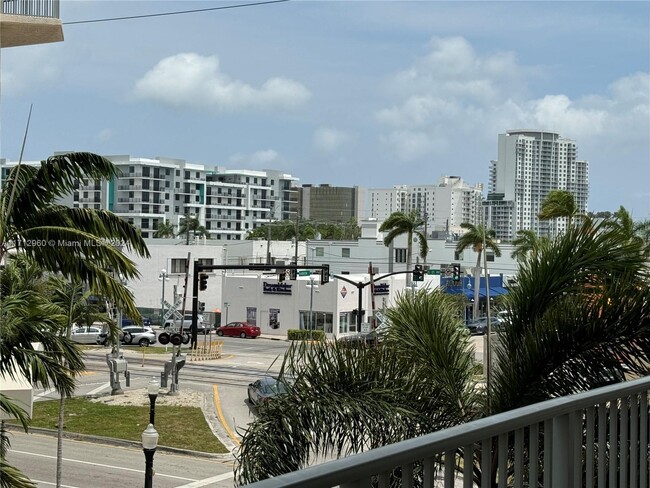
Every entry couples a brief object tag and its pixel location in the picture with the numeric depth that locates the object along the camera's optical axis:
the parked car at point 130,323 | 63.41
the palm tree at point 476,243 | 61.59
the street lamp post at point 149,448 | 17.28
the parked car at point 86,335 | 54.75
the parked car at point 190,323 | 59.00
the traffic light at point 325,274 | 40.83
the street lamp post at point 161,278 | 59.17
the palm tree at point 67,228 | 10.04
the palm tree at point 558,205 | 29.31
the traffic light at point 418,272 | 38.20
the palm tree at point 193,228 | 119.29
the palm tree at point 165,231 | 116.65
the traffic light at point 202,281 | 36.74
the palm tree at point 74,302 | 23.28
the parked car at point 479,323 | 49.19
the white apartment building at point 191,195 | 125.06
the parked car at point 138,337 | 56.16
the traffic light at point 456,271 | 41.83
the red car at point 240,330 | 60.25
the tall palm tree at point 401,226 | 59.09
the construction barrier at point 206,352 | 48.16
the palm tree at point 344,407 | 7.41
